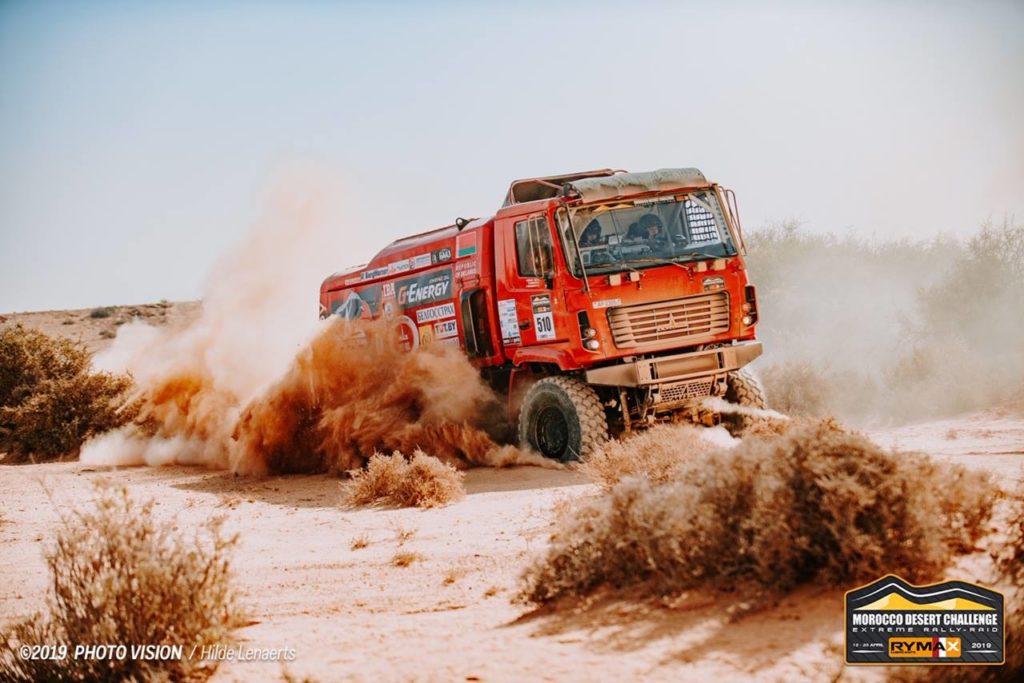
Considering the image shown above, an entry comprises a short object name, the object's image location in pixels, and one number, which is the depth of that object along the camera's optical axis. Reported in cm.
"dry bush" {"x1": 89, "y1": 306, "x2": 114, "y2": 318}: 5897
